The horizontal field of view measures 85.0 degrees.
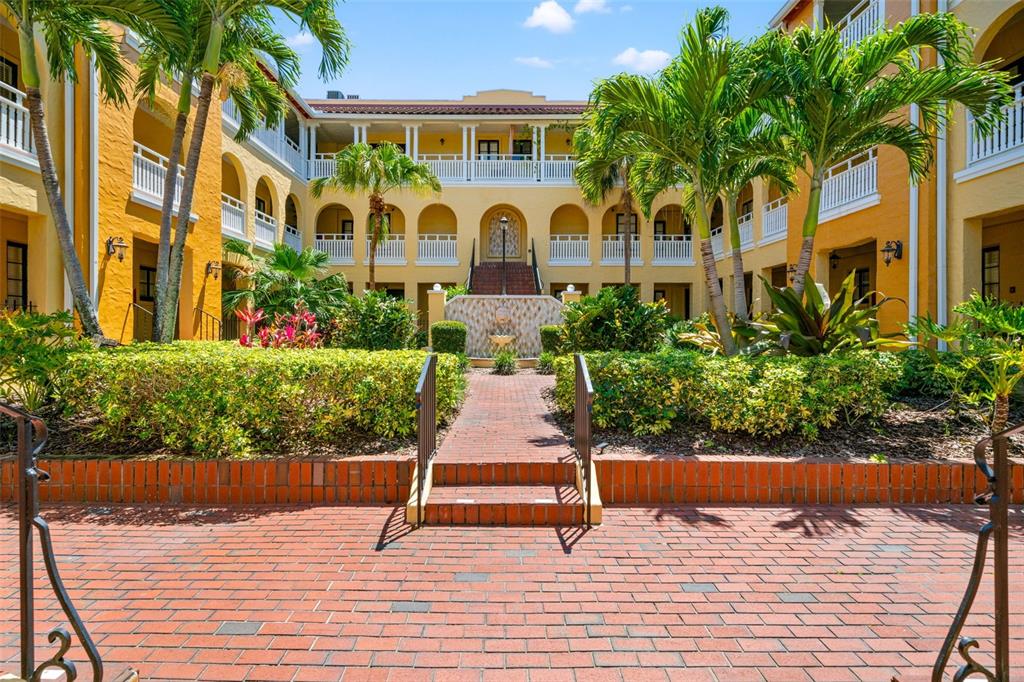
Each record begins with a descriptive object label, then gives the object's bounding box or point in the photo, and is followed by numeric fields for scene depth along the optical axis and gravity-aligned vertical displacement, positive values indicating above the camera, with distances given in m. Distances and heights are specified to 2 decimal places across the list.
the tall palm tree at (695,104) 6.32 +2.80
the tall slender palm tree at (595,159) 6.99 +2.51
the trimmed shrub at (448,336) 13.70 +0.13
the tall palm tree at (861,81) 6.32 +2.97
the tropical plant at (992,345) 4.83 -0.03
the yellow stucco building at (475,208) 9.32 +3.46
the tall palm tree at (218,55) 6.95 +3.99
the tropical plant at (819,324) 6.30 +0.20
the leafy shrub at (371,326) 10.16 +0.28
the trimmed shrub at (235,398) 4.90 -0.51
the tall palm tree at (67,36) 6.18 +3.65
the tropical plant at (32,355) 4.91 -0.12
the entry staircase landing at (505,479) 4.25 -1.17
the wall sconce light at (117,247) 9.91 +1.70
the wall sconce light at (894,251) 10.54 +1.73
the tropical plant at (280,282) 13.81 +1.58
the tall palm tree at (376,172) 15.95 +4.89
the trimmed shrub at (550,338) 13.99 +0.08
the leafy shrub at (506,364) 12.16 -0.50
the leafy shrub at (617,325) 8.52 +0.25
